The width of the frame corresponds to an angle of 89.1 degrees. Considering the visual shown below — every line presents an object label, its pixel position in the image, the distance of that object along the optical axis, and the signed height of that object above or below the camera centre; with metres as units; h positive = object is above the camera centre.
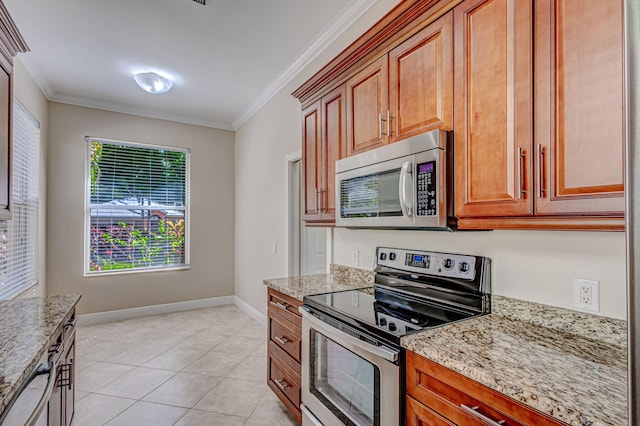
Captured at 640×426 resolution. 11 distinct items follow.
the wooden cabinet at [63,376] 1.48 -0.84
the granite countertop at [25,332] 1.05 -0.52
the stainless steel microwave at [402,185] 1.44 +0.15
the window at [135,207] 4.32 +0.11
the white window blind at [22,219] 2.89 -0.05
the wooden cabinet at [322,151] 2.22 +0.46
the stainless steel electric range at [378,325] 1.34 -0.51
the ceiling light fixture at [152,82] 3.42 +1.43
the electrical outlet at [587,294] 1.21 -0.30
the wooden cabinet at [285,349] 2.04 -0.91
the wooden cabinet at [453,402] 0.90 -0.59
